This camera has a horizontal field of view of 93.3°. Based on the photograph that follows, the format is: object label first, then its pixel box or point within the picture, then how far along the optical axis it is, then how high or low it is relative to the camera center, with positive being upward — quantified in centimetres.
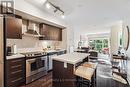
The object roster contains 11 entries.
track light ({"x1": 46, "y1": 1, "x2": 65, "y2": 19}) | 183 +120
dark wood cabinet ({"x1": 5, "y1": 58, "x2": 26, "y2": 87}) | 160 -81
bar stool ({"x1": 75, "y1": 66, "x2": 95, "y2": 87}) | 132 -67
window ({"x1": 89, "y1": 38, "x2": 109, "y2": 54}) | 822 -12
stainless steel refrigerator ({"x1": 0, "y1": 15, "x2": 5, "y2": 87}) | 147 -23
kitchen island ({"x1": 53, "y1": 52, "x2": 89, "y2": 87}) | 135 -69
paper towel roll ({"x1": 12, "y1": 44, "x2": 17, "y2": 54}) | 202 -20
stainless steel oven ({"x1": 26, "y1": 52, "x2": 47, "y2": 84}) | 198 -86
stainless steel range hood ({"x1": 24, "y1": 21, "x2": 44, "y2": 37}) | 238 +54
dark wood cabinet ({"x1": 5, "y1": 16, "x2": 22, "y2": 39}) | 170 +47
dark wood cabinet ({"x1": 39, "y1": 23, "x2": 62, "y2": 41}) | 275 +56
